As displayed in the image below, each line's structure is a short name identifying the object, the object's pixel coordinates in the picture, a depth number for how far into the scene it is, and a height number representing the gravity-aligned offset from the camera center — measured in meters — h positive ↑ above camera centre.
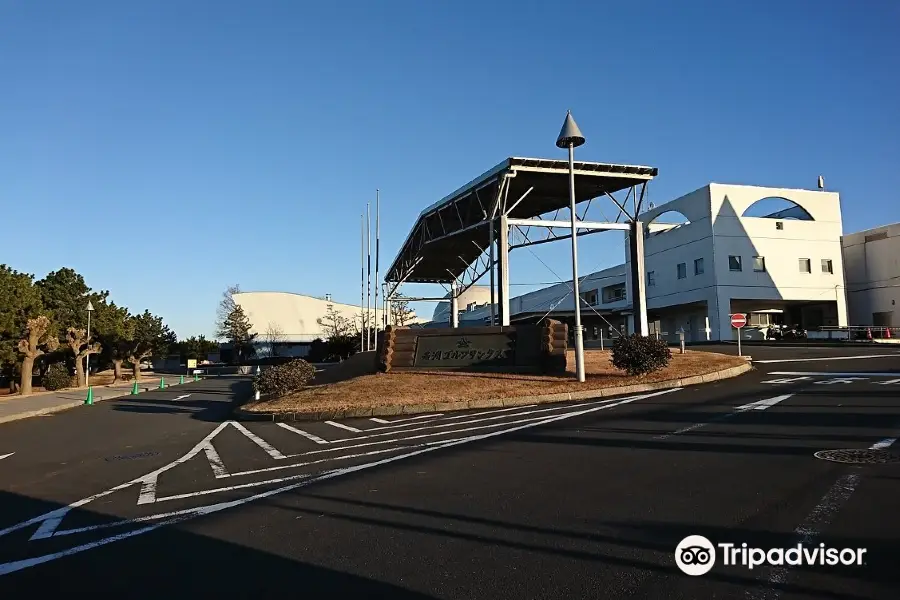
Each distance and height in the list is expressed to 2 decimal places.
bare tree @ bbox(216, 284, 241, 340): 91.26 +6.43
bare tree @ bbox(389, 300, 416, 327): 68.50 +3.37
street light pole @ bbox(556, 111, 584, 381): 17.58 +5.28
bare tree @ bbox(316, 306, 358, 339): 81.69 +3.01
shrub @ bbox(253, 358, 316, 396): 20.88 -0.92
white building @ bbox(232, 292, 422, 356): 106.31 +5.88
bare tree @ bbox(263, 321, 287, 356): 87.00 +1.98
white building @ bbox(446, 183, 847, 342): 48.12 +5.74
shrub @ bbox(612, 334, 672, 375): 18.16 -0.38
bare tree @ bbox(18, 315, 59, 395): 34.12 +0.51
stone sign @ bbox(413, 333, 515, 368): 20.98 -0.19
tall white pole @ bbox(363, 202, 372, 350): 43.05 +4.66
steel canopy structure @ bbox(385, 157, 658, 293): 24.28 +6.02
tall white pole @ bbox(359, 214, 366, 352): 45.54 +4.69
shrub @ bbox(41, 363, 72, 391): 39.19 -1.47
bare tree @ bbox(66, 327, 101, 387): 40.62 +0.44
